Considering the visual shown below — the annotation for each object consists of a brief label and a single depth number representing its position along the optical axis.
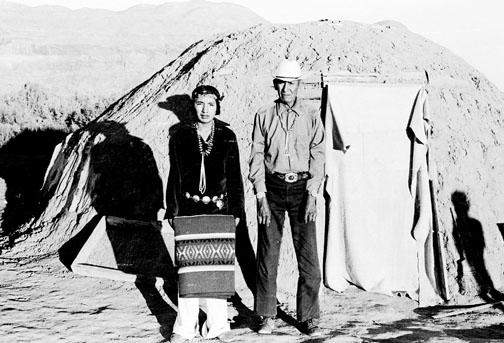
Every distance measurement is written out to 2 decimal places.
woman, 3.67
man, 3.77
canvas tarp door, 4.82
